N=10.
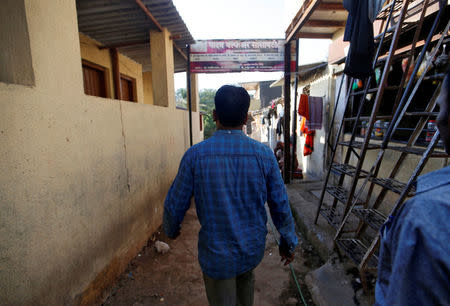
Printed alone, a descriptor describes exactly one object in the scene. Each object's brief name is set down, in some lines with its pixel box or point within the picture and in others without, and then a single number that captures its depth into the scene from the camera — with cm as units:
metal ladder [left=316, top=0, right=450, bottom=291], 203
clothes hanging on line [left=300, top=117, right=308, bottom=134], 745
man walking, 146
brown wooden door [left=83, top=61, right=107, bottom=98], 542
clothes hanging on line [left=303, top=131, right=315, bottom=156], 741
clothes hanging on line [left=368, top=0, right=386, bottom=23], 248
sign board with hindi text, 603
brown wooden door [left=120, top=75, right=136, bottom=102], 710
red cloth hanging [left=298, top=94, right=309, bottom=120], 638
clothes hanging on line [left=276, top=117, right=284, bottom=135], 1099
